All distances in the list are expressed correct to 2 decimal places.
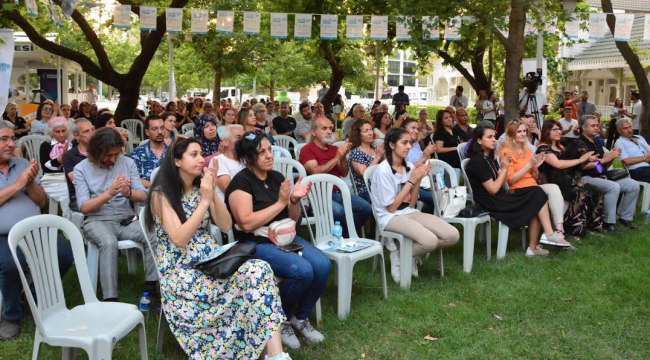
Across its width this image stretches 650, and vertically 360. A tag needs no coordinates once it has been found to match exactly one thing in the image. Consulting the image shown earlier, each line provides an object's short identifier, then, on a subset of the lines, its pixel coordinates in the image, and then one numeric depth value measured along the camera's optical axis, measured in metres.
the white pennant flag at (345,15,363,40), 11.34
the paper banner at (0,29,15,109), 5.23
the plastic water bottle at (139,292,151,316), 4.04
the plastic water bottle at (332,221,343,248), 4.34
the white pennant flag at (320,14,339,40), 11.28
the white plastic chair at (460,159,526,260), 5.62
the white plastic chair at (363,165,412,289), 4.78
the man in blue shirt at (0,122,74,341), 3.64
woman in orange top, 5.69
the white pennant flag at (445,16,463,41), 11.38
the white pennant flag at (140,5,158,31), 10.84
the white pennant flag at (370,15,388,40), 11.19
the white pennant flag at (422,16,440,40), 9.46
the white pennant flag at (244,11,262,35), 11.29
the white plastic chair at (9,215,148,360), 2.82
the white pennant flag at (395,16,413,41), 11.30
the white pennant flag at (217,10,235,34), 11.25
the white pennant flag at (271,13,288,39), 11.47
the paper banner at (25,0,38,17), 6.88
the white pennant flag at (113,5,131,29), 11.16
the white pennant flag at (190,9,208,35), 11.18
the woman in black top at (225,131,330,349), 3.64
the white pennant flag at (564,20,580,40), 11.00
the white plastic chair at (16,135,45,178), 6.95
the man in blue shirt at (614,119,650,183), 7.33
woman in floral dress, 3.12
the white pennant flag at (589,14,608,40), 10.34
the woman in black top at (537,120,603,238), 6.28
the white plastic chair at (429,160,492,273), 5.25
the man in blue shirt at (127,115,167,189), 5.18
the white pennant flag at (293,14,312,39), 11.50
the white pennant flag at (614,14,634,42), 10.12
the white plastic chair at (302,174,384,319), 4.48
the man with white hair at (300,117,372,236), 5.45
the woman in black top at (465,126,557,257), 5.60
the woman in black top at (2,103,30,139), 9.74
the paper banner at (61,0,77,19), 8.98
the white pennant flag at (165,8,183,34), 11.03
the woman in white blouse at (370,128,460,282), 4.73
